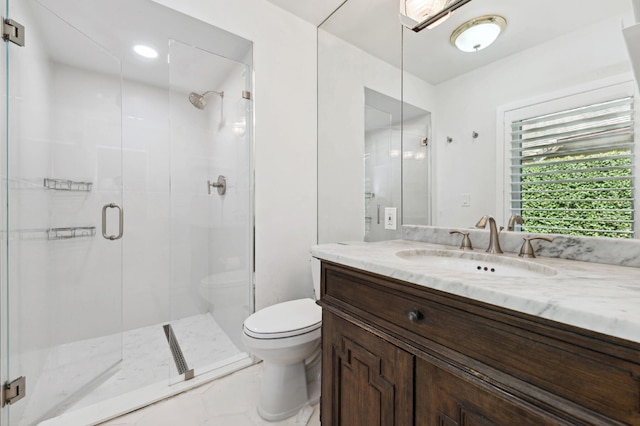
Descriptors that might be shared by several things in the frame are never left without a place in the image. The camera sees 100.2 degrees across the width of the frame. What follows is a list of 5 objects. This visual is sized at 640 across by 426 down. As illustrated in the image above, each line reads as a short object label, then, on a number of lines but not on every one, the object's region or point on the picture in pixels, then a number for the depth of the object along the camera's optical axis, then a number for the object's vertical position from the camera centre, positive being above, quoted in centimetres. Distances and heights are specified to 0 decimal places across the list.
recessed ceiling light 195 +122
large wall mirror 95 +57
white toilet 126 -67
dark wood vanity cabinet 44 -33
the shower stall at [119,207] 129 +5
